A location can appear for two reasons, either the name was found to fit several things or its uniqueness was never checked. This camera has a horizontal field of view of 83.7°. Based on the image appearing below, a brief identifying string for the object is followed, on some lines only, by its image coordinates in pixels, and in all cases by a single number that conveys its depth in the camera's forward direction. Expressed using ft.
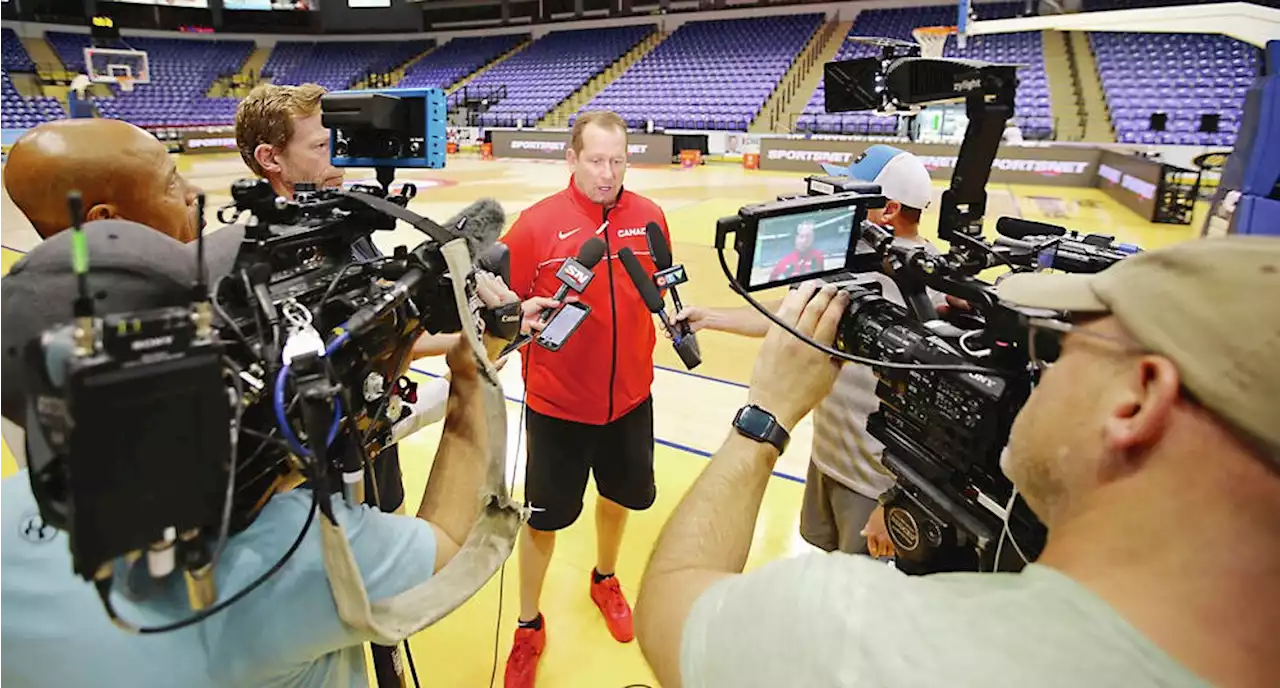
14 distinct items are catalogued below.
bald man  4.49
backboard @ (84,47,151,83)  60.08
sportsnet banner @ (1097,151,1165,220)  27.99
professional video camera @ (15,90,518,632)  1.81
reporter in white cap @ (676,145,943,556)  6.22
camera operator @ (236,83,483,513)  6.26
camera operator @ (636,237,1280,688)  1.93
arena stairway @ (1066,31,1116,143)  44.73
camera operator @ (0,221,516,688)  2.27
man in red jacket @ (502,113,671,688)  7.39
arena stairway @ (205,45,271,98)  77.36
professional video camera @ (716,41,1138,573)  3.23
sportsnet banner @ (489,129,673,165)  50.11
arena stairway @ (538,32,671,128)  65.41
